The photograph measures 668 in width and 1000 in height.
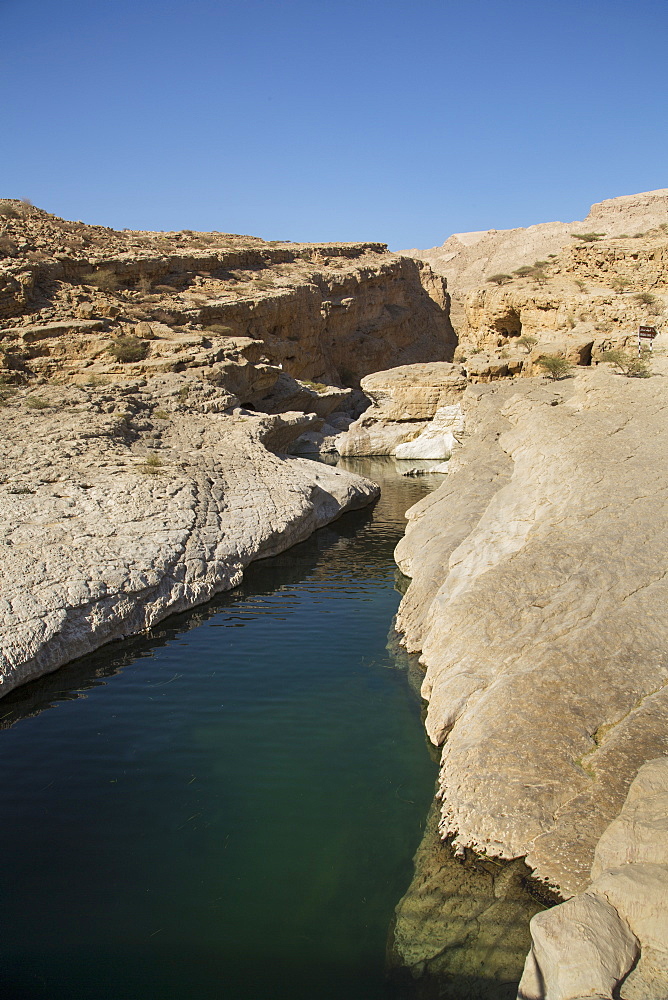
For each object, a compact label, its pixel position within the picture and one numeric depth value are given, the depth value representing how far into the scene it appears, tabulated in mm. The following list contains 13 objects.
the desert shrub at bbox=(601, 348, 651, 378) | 17216
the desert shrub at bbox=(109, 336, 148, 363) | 20516
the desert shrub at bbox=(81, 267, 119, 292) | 28155
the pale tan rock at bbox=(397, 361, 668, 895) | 5047
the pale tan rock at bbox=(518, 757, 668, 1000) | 3432
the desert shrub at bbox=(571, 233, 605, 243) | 31125
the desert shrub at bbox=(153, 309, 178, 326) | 28872
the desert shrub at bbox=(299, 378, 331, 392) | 35281
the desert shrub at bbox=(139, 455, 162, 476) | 13852
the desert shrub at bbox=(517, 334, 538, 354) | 26731
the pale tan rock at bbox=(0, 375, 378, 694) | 9539
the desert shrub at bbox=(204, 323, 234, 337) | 30141
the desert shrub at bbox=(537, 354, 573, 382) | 21094
